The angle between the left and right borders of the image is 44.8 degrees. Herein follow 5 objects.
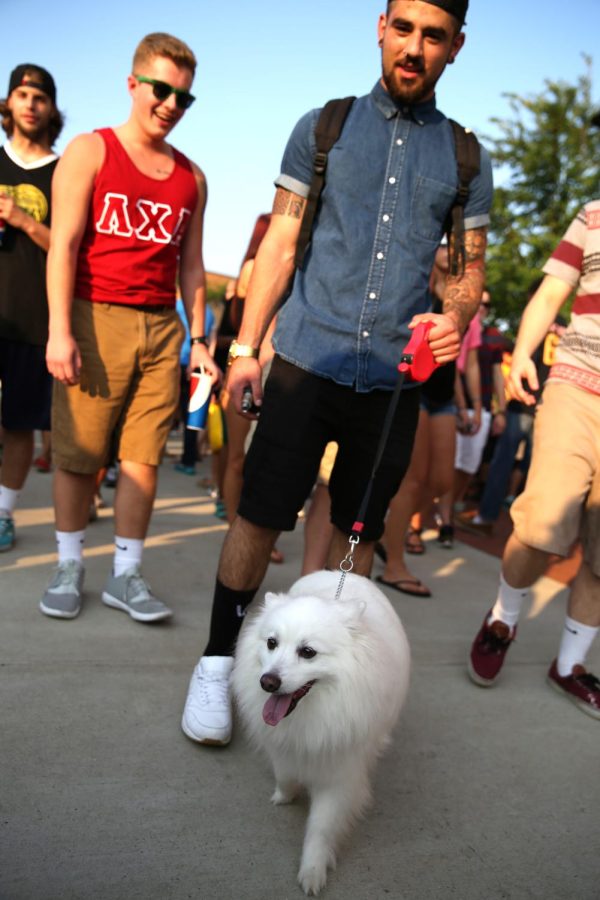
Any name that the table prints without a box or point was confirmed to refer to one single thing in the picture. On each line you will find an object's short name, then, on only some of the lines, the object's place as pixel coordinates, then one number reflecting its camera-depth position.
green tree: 20.47
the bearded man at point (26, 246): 3.83
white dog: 1.91
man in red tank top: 3.04
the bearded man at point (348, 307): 2.48
